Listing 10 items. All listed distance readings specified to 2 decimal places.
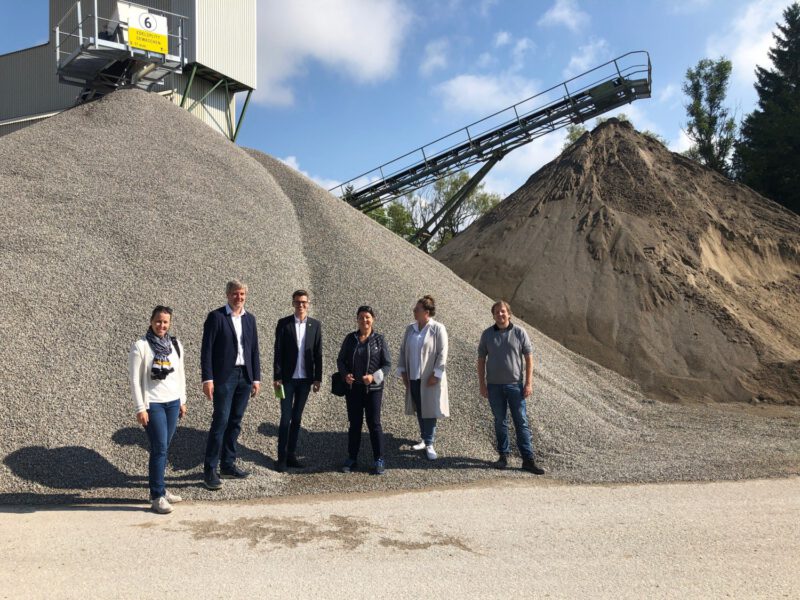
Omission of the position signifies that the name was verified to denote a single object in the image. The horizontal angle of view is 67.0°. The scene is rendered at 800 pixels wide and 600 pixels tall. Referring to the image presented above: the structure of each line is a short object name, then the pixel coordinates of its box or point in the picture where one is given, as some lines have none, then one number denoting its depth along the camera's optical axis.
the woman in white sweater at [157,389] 5.39
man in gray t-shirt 7.08
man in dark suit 6.65
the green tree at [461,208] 47.00
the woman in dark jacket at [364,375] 6.71
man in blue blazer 6.08
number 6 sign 15.98
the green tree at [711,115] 37.66
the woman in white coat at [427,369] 7.18
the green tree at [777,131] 26.20
